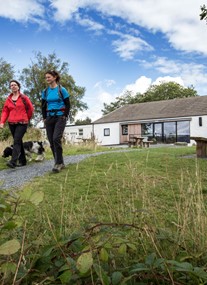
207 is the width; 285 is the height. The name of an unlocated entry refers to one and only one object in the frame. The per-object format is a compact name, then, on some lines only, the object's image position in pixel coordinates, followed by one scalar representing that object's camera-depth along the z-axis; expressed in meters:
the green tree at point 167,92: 38.12
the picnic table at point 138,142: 15.89
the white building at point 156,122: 22.64
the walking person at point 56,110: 4.34
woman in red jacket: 5.09
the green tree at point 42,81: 29.29
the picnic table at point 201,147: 6.38
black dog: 6.42
